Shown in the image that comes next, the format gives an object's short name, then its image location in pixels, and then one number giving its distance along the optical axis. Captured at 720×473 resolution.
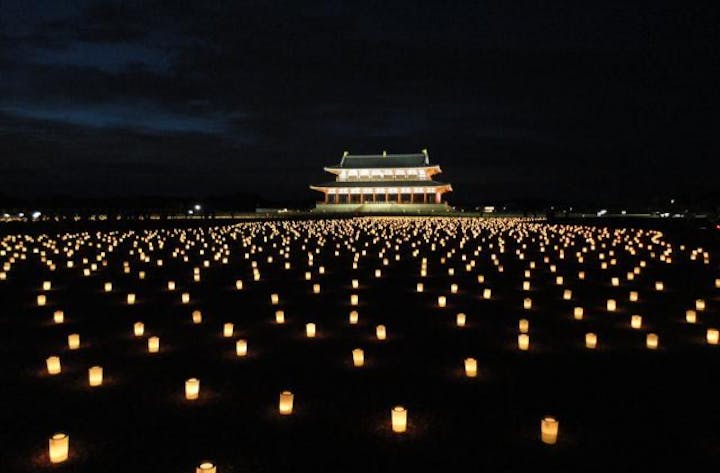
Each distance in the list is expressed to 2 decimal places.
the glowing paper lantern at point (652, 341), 6.43
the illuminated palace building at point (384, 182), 58.38
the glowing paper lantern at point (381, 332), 6.81
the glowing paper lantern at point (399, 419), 4.17
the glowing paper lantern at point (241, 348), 6.14
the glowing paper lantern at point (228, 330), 6.98
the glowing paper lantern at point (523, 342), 6.39
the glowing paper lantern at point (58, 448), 3.66
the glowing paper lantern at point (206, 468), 3.18
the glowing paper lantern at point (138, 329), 7.01
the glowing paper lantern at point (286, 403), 4.53
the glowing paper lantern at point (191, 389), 4.84
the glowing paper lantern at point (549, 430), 3.96
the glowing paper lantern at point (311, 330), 6.97
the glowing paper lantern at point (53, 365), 5.50
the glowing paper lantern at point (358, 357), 5.79
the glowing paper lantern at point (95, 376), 5.16
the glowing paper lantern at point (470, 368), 5.48
